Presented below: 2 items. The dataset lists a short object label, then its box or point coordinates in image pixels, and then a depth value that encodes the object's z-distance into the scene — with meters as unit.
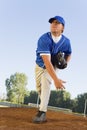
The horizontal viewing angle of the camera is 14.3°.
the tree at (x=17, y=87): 99.38
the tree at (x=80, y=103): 95.56
